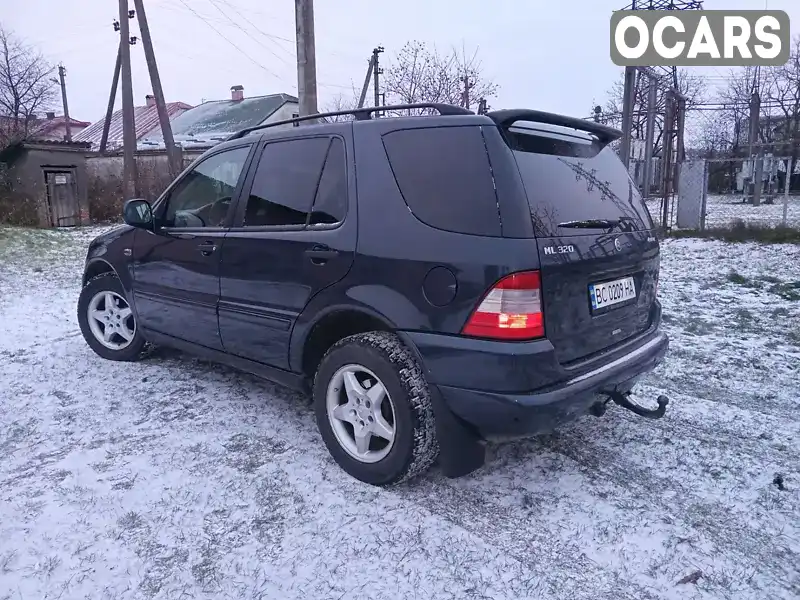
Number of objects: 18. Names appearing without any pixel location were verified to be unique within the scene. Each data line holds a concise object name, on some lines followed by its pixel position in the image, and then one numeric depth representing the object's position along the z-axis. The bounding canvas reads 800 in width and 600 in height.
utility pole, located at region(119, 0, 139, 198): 17.31
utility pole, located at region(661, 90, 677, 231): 12.33
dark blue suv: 2.41
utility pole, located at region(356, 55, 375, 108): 29.87
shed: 16.38
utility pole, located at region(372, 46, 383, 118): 30.34
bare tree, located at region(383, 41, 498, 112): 27.06
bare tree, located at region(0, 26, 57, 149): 32.88
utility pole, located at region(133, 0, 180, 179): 16.84
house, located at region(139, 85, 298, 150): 30.61
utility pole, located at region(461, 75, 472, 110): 27.31
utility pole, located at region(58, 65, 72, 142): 42.24
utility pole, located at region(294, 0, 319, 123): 7.63
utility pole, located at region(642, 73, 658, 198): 14.40
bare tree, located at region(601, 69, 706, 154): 13.78
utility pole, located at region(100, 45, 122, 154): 24.26
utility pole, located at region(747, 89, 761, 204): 22.78
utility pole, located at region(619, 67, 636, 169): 12.09
